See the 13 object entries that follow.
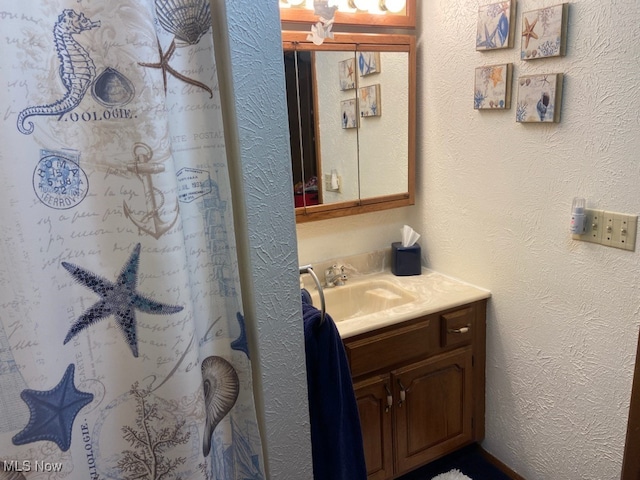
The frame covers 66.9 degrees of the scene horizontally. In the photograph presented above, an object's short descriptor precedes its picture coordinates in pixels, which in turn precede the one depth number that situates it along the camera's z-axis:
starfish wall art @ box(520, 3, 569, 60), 1.53
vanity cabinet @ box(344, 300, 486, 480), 1.82
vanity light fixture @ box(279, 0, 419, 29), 1.84
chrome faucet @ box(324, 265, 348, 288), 2.12
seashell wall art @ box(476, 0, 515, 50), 1.69
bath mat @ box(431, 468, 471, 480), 2.04
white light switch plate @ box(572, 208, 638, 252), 1.46
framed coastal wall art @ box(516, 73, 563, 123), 1.58
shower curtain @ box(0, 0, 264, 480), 0.75
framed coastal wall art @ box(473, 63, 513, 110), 1.73
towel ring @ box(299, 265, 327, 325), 1.15
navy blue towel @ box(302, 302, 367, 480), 1.16
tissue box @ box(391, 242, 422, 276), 2.21
